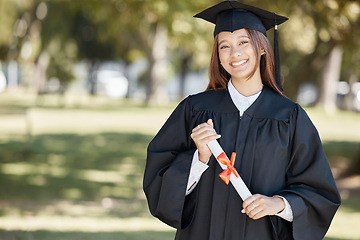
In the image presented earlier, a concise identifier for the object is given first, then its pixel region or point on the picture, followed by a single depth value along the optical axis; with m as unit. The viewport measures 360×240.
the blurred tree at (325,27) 8.88
